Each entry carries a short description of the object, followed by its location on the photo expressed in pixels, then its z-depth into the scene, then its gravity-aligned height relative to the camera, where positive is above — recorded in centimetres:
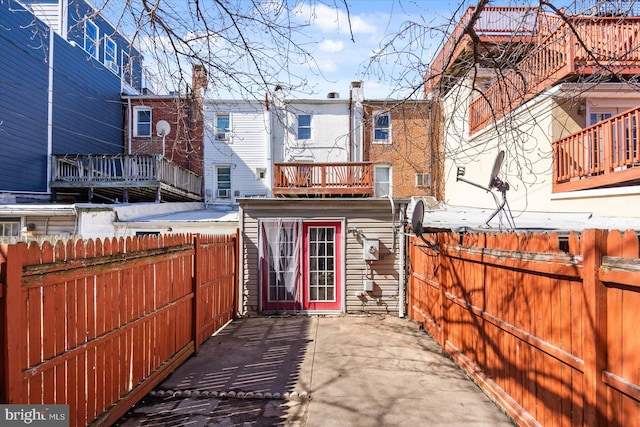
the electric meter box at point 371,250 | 808 -73
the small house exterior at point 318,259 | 823 -93
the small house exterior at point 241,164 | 1689 +233
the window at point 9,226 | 1095 -29
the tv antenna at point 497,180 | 533 +51
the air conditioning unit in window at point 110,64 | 1771 +715
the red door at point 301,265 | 825 -107
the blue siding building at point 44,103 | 1249 +432
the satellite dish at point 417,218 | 572 -4
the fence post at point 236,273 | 812 -123
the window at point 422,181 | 1691 +154
